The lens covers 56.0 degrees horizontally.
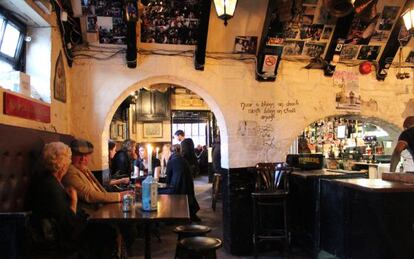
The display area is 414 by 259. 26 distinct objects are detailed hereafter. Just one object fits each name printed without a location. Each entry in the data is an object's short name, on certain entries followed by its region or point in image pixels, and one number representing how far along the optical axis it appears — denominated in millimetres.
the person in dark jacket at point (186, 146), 7055
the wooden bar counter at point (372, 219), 3229
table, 2740
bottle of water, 3012
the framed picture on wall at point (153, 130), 10422
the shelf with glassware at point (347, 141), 8218
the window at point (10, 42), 3430
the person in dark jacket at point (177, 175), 6160
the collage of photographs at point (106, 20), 4352
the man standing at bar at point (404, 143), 4398
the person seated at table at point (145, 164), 7173
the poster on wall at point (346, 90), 5395
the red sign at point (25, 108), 3000
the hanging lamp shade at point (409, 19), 4137
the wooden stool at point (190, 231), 3375
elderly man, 3326
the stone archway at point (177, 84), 4750
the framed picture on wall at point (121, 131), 8133
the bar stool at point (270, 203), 4664
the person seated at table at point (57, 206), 2693
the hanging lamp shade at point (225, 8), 3764
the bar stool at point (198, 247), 2881
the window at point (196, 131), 15516
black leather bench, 2723
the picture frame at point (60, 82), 4086
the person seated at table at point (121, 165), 6133
